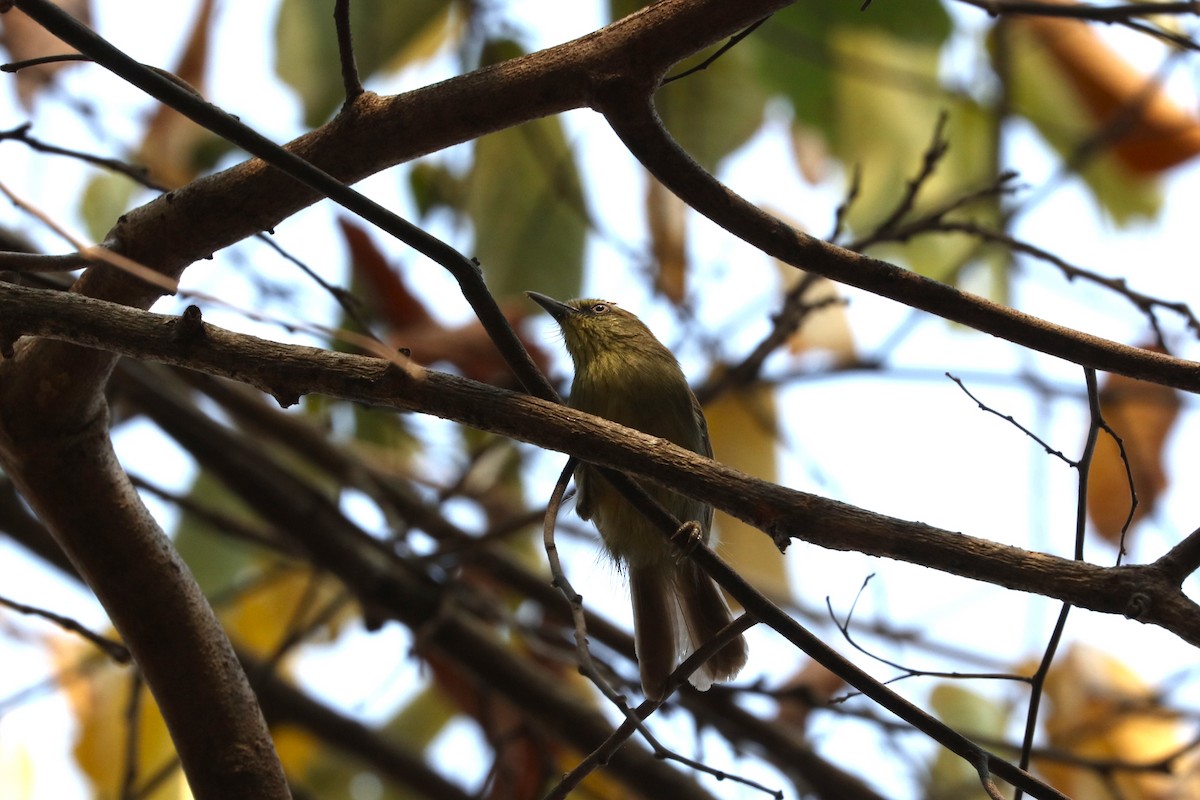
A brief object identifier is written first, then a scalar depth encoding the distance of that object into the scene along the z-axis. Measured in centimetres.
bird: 655
